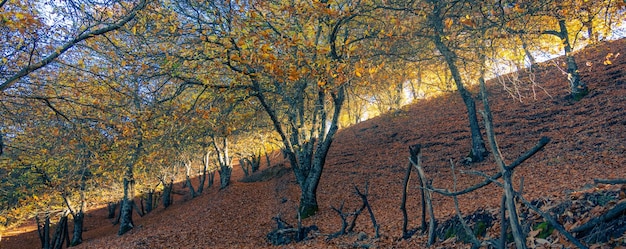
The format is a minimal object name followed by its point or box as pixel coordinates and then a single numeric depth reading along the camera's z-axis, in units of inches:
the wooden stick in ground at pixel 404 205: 303.1
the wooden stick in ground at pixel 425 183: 259.4
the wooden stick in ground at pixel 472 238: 208.6
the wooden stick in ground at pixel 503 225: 167.2
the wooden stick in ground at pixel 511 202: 148.3
